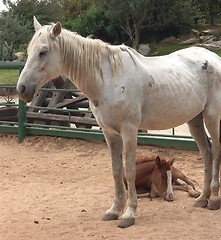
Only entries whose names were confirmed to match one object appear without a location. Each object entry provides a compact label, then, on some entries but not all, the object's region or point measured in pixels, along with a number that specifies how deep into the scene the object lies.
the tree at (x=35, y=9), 38.62
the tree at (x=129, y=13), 31.78
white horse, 3.83
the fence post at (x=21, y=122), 7.87
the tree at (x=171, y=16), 31.53
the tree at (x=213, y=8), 33.62
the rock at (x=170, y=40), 31.00
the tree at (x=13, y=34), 32.78
